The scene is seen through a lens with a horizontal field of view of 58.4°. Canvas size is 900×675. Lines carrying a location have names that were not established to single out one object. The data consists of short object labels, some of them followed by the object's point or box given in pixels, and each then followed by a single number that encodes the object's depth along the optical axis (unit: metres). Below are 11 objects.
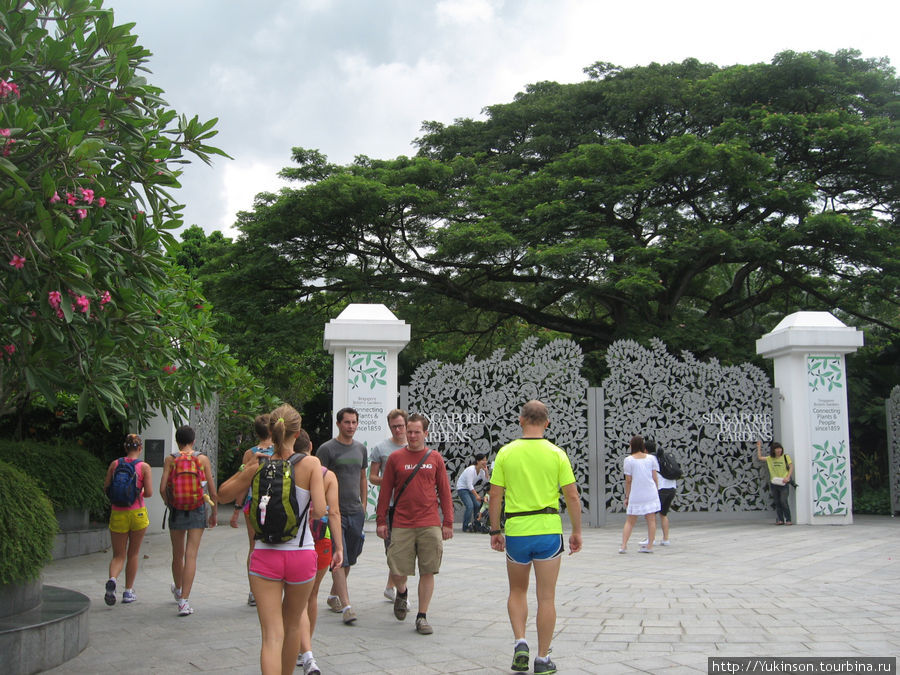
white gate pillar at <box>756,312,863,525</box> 12.46
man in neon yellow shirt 4.75
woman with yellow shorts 6.98
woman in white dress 9.71
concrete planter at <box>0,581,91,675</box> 4.74
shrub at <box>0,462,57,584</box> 5.11
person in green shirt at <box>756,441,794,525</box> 12.33
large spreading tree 16.48
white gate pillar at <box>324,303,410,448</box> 11.14
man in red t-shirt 5.95
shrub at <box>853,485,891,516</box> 14.58
